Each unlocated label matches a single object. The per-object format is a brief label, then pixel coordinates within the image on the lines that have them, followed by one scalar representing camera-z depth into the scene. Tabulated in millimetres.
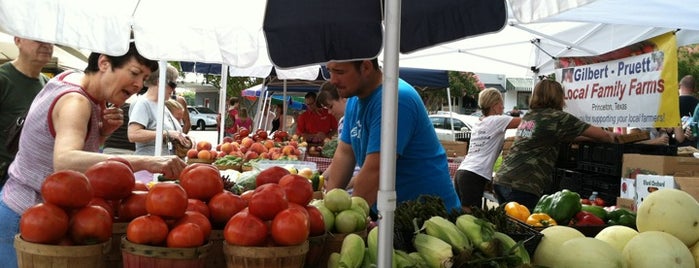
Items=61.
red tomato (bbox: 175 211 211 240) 1820
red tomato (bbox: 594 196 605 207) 4863
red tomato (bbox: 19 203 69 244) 1717
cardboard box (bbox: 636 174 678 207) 4270
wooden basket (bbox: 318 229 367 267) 2104
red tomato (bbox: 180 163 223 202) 2027
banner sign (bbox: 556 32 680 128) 5250
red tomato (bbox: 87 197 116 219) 1911
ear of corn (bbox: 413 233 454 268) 1891
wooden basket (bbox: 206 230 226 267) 1936
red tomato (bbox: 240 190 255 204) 2118
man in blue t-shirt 3088
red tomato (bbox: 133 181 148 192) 2203
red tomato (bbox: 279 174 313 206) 2042
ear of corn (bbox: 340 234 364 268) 1868
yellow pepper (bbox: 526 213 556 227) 3145
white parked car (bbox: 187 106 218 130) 37962
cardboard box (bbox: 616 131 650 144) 5434
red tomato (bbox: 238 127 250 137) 8682
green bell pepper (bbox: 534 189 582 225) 3363
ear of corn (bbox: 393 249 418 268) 1891
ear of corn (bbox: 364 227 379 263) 1977
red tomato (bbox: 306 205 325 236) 2045
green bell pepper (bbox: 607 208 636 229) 3215
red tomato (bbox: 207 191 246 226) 1980
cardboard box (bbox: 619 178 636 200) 4859
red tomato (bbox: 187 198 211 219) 1942
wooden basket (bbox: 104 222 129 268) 1933
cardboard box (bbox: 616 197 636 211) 4577
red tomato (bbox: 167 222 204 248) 1748
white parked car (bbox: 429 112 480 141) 19628
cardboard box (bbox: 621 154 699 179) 4695
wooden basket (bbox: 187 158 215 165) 6290
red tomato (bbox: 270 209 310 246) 1761
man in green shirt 3678
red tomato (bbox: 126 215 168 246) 1750
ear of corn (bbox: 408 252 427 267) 1914
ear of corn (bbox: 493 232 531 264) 1927
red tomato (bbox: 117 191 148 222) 1977
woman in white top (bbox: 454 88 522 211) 6438
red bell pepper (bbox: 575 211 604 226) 3221
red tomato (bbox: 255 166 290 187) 2348
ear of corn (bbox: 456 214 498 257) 1937
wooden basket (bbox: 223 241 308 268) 1746
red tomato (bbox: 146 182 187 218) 1818
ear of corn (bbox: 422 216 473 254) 1953
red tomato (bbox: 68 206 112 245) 1752
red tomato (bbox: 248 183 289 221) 1861
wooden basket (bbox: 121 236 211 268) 1731
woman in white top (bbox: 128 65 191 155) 5594
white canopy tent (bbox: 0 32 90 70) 7973
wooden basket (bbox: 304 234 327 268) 1999
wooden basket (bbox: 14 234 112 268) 1713
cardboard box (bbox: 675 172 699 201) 4184
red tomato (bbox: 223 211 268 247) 1766
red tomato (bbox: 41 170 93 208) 1773
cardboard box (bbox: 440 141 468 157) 9727
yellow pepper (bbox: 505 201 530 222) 3451
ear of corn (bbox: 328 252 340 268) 1921
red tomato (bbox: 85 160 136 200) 1951
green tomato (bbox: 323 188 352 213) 2256
